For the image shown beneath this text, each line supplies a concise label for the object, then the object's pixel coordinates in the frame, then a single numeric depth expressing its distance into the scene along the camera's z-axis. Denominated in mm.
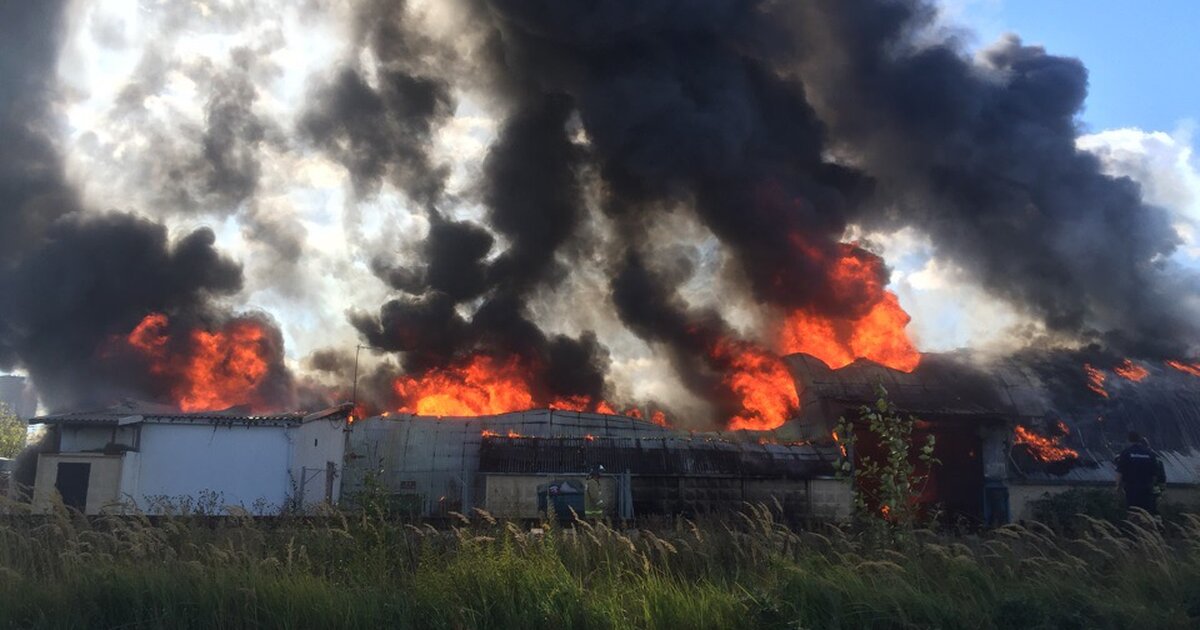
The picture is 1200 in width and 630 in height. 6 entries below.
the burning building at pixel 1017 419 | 25562
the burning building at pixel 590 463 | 24734
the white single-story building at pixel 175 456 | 23062
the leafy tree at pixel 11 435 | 57500
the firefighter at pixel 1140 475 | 12812
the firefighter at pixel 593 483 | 18986
